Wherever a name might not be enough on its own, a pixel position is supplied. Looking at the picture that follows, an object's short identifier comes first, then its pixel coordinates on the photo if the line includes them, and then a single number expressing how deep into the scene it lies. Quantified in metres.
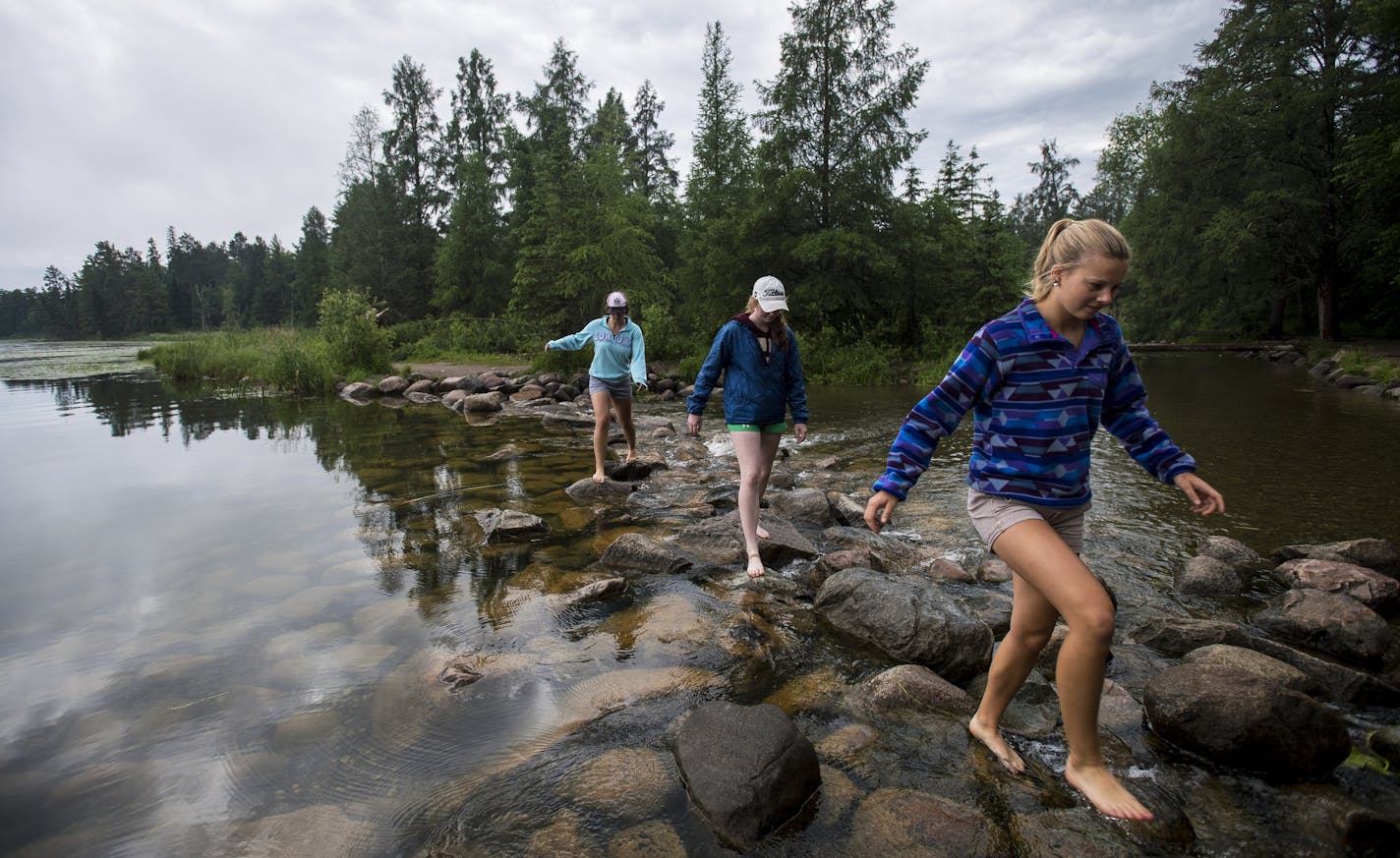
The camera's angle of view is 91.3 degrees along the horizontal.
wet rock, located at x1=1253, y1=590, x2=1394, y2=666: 4.09
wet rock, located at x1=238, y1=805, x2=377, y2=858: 2.64
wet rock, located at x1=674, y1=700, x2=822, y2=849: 2.68
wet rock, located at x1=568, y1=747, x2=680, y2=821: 2.84
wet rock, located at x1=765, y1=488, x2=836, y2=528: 7.06
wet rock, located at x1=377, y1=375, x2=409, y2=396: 20.86
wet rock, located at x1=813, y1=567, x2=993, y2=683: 3.98
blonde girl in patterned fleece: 2.59
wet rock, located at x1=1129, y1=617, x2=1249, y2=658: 4.09
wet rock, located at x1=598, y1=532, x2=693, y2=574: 5.62
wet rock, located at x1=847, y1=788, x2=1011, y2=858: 2.56
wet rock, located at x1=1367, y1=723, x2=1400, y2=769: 3.03
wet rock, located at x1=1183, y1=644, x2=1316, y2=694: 3.48
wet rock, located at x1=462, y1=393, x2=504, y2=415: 16.70
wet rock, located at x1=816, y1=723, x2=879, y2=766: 3.16
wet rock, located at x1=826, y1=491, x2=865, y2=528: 7.02
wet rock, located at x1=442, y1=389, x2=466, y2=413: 17.72
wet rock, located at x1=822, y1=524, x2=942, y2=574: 5.70
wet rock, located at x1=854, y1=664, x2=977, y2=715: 3.52
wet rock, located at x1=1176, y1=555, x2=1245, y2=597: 5.05
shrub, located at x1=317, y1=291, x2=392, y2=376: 22.98
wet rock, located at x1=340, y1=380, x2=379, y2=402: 20.34
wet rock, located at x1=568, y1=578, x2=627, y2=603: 5.00
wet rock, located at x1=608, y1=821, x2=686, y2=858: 2.58
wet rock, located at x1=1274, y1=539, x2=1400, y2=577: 5.25
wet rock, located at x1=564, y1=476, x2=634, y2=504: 7.99
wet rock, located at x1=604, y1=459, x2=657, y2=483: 8.90
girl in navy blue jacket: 5.37
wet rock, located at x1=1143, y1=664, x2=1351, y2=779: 2.97
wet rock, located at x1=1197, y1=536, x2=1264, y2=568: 5.58
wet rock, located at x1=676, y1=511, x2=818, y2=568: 5.80
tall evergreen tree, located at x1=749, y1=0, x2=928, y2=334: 25.97
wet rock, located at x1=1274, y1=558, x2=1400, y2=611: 4.67
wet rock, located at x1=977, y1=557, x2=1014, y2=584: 5.41
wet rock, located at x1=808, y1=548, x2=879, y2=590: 5.33
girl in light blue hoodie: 8.47
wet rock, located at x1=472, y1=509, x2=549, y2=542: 6.48
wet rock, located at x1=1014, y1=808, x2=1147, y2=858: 2.50
